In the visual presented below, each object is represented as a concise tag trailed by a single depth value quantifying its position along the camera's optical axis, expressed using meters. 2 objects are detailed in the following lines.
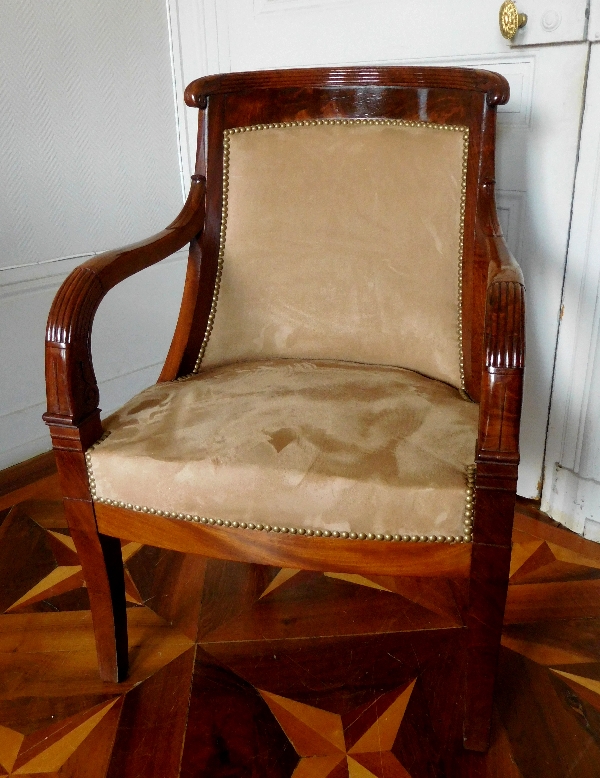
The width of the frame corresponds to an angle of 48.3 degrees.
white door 1.12
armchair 0.74
